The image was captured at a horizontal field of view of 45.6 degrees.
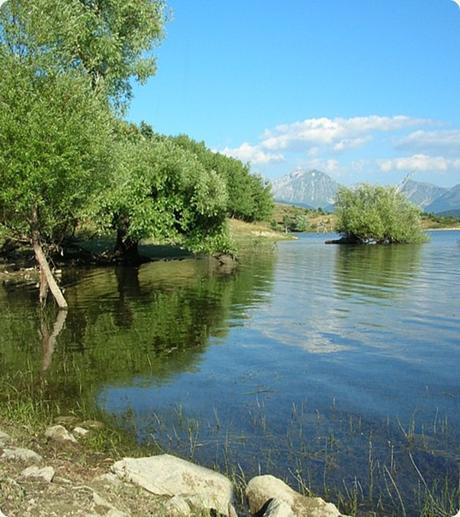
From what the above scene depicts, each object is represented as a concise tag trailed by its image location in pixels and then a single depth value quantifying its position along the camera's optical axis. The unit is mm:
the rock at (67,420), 13552
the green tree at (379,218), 114875
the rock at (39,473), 9180
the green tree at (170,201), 46250
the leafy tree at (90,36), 29703
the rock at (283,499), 8938
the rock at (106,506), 8234
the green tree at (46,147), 25516
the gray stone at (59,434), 12109
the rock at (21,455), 10133
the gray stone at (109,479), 9516
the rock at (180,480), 9445
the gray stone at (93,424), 13336
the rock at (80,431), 12695
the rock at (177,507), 8672
